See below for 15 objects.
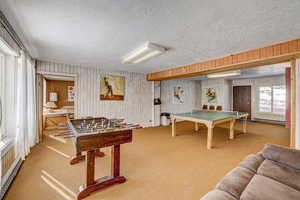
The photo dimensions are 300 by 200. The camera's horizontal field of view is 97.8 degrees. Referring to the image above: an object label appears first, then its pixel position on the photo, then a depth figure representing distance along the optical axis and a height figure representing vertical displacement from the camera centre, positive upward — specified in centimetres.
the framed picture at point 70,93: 670 +28
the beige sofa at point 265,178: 107 -78
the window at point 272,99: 664 +2
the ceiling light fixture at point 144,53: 260 +104
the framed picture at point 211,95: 807 +26
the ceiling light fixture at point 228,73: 525 +106
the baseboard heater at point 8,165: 182 -110
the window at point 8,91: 223 +13
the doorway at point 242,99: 769 +2
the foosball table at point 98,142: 166 -60
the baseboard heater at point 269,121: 642 -113
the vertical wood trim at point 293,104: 261 -9
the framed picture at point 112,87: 488 +43
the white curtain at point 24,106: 253 -17
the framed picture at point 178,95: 712 +22
